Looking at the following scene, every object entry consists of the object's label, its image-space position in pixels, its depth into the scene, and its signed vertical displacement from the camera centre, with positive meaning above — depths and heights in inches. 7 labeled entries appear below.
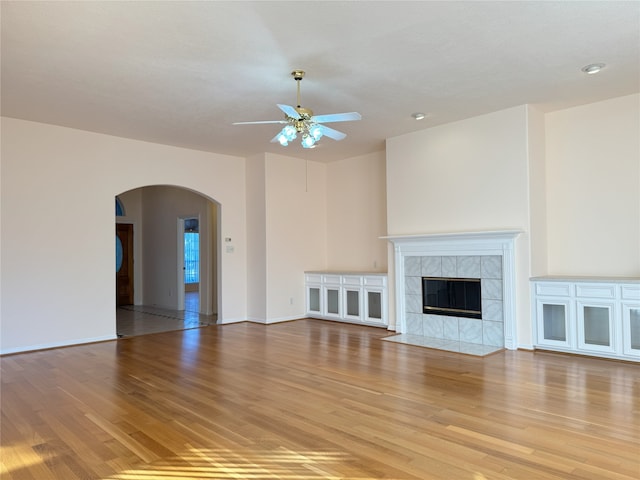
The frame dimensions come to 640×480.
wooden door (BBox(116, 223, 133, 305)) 416.5 -13.8
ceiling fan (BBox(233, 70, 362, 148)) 153.6 +43.3
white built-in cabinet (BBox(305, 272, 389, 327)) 278.1 -34.6
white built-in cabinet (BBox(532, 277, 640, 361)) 181.3 -32.5
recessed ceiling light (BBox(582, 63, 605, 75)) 163.8 +65.0
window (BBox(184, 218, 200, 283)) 583.1 -10.2
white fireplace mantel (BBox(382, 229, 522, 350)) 211.5 -3.5
